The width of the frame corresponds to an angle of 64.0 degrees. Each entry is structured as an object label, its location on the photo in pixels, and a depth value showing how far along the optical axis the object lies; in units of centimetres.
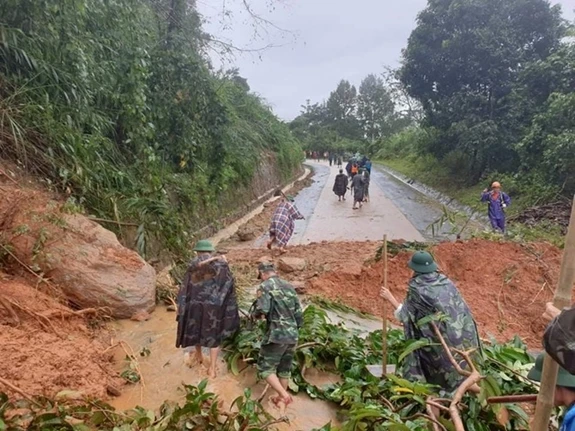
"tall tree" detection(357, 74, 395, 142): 7512
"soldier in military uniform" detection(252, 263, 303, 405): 457
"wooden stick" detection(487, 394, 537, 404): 296
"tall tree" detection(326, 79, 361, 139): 7762
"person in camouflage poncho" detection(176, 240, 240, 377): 514
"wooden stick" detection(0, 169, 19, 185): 647
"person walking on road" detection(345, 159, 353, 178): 2378
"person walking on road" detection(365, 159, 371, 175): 2105
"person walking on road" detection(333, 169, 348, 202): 2098
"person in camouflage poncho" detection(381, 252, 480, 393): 394
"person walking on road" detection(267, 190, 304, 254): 1065
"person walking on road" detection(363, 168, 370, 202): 1925
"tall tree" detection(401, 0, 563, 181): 1903
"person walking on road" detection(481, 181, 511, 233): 1141
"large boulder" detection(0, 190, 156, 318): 580
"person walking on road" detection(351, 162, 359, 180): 2209
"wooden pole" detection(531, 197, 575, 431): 198
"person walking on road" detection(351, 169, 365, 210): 1856
